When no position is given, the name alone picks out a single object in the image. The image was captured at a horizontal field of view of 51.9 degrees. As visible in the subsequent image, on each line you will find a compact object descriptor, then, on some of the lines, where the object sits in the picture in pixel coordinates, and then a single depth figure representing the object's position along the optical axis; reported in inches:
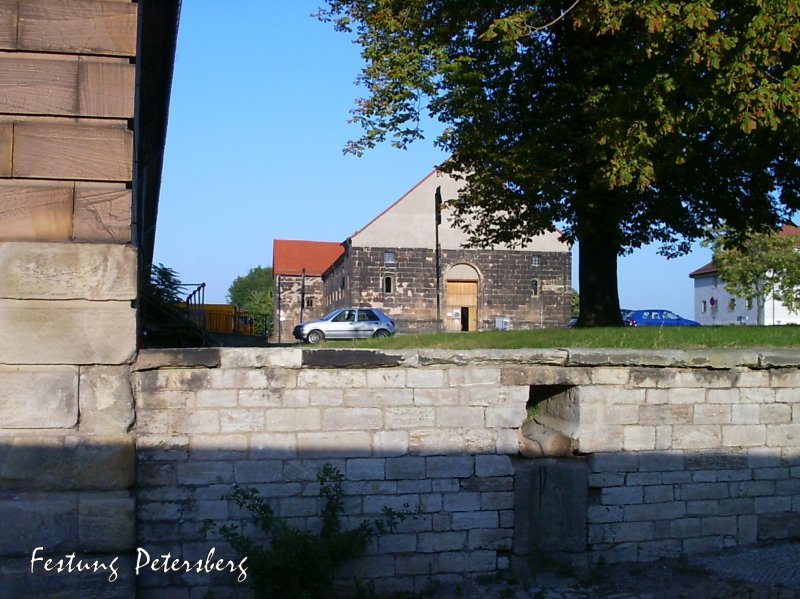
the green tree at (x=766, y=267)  1645.3
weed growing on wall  239.8
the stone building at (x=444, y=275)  1747.0
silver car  1201.2
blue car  1509.0
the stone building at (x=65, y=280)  227.5
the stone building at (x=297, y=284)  2331.4
